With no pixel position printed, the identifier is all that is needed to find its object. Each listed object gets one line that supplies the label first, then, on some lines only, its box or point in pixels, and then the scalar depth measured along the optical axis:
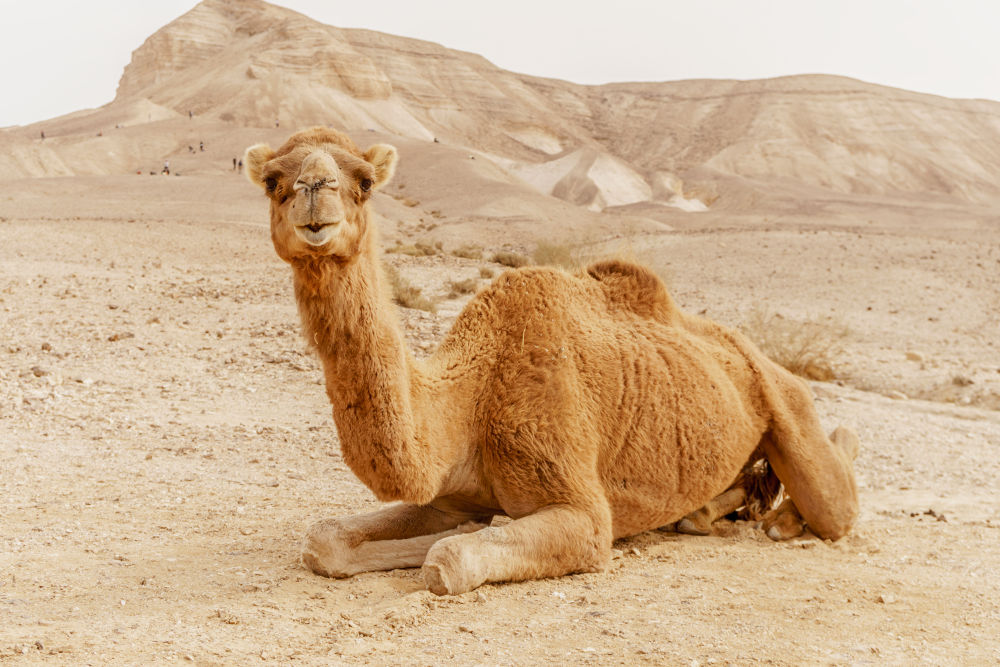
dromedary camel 4.64
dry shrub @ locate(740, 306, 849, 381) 13.68
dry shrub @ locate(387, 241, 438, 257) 27.08
